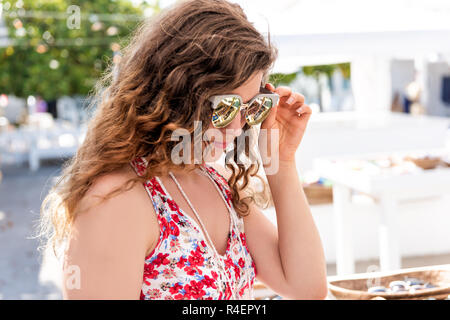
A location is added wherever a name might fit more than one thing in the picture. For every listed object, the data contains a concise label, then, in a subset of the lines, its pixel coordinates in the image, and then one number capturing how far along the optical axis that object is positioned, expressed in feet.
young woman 3.24
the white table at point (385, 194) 9.89
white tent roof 10.95
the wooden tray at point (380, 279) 5.51
